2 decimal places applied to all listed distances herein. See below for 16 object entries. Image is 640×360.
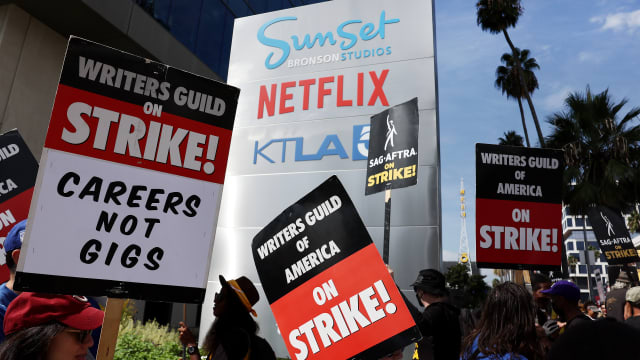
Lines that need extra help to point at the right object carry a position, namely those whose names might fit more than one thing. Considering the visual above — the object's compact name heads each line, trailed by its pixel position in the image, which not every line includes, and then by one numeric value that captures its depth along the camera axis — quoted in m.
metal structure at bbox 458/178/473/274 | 108.62
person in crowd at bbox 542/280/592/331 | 3.77
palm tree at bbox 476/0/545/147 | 23.16
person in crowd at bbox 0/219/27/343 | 2.51
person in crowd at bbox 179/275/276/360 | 2.79
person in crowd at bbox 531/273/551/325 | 5.40
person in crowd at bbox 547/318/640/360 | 1.26
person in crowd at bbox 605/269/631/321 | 5.54
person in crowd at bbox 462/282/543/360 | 2.59
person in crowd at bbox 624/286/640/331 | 4.04
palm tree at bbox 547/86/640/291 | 15.37
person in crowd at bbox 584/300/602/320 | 6.81
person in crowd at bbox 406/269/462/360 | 3.87
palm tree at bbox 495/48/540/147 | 30.05
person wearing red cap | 1.65
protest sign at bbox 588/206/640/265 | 9.95
